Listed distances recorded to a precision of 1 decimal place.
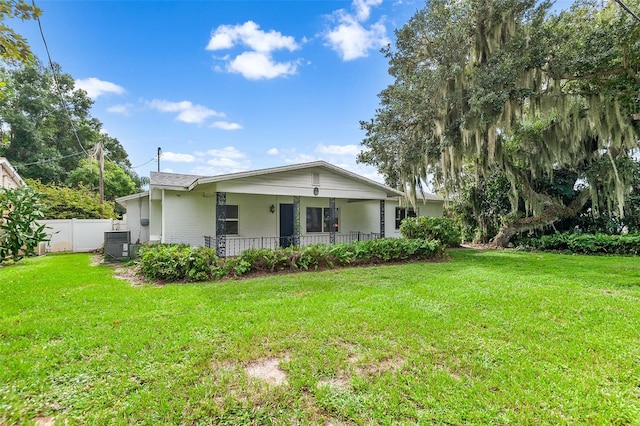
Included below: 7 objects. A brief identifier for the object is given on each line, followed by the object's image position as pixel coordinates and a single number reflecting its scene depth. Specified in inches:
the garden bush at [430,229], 411.2
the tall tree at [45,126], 903.7
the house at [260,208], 392.2
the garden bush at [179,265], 274.7
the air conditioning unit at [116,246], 416.8
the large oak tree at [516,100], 326.0
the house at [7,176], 513.9
